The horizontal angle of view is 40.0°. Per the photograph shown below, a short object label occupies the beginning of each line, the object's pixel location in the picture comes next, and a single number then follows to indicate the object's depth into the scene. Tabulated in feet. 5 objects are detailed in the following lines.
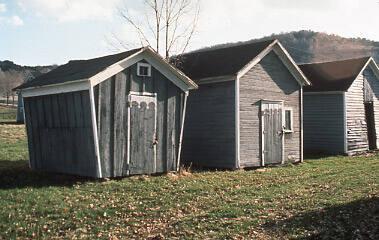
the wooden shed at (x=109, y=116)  49.96
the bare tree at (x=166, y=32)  88.53
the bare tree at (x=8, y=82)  280.84
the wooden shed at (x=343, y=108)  86.99
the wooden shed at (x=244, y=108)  64.75
